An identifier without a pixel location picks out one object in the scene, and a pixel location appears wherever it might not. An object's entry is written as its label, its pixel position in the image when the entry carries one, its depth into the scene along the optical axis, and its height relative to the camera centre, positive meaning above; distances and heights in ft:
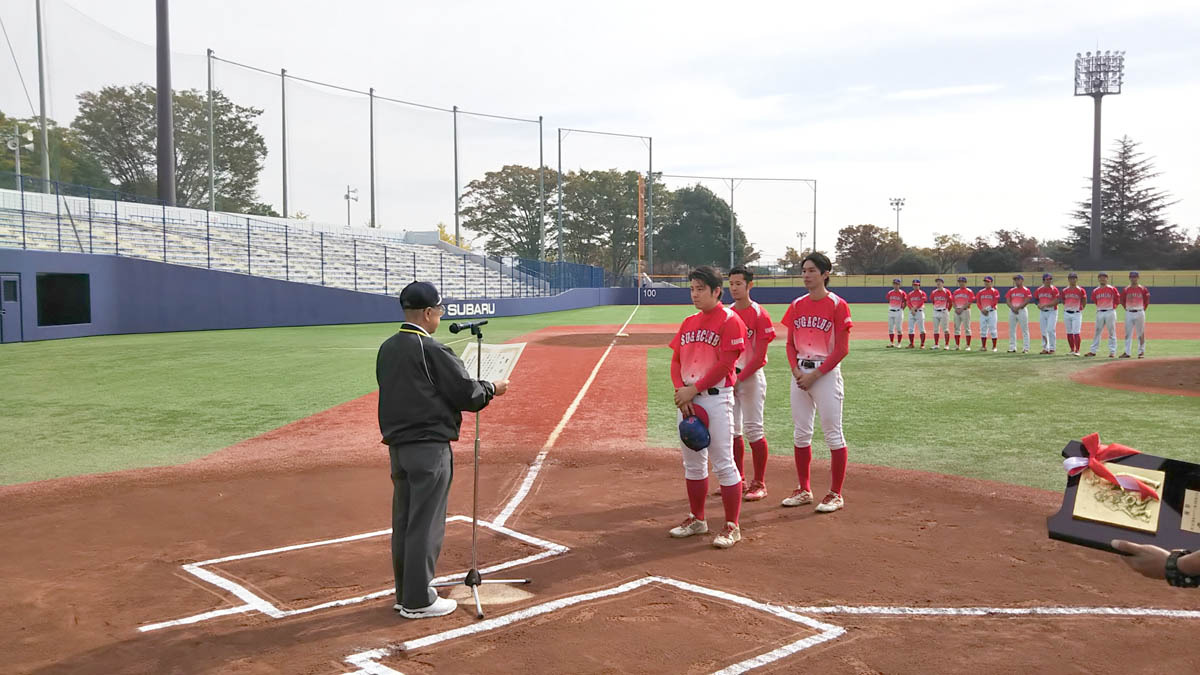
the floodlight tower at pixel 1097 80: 244.83 +66.55
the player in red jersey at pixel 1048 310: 66.18 -0.99
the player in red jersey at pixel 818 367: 22.98 -2.04
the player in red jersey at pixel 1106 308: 62.78 -0.79
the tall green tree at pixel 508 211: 257.14 +26.61
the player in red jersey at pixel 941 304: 71.72 -0.60
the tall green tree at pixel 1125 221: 256.73 +25.39
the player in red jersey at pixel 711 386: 19.83 -2.25
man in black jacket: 15.35 -2.69
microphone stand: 16.43 -5.68
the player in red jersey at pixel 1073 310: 64.85 -0.95
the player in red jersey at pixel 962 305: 70.13 -0.67
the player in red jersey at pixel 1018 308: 66.44 -0.85
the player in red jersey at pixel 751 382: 24.06 -2.60
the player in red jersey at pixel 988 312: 69.97 -1.26
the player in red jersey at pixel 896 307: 75.06 -0.93
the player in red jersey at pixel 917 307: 73.26 -0.90
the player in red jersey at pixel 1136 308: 61.46 -0.71
